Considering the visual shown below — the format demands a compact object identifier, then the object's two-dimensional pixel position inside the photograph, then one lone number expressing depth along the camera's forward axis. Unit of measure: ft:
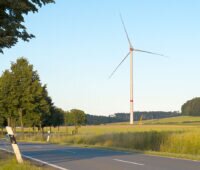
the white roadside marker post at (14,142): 49.65
